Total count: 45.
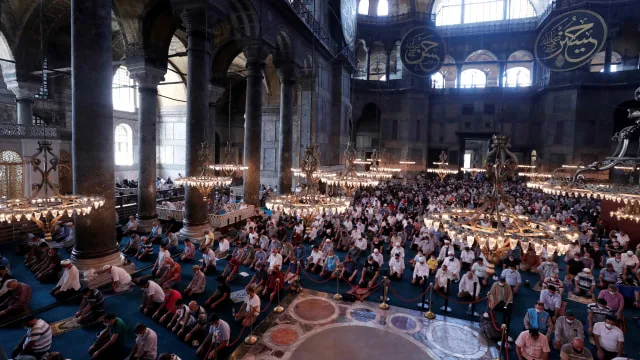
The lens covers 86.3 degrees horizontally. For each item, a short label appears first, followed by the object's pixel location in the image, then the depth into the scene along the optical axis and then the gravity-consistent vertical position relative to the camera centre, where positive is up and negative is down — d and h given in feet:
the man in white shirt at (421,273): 23.94 -7.74
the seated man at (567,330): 15.47 -7.47
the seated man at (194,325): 15.71 -7.82
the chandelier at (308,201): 17.97 -2.32
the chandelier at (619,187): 20.45 -1.36
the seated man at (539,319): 16.15 -7.30
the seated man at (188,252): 26.35 -7.42
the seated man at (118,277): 19.82 -7.22
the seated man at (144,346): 13.32 -7.51
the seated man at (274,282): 20.58 -7.51
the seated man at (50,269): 21.68 -7.50
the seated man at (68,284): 18.71 -7.25
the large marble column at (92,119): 18.45 +1.89
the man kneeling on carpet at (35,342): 13.56 -7.58
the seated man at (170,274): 21.72 -7.62
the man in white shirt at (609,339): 14.41 -7.37
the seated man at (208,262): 24.61 -7.64
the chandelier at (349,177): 26.25 -1.35
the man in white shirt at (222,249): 28.02 -7.55
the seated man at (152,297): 18.13 -7.57
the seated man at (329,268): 24.70 -7.81
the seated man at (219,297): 19.26 -8.01
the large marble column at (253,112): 36.60 +5.02
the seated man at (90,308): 17.02 -7.73
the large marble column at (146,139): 33.06 +1.53
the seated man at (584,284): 21.84 -7.55
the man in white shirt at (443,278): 21.84 -7.39
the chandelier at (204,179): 26.62 -1.77
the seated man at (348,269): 23.92 -7.70
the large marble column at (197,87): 27.63 +5.70
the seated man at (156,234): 30.47 -7.09
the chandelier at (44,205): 13.84 -2.28
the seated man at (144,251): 26.81 -7.62
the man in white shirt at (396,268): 24.86 -7.73
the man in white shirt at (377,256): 24.56 -6.87
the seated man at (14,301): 16.88 -7.52
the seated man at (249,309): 17.19 -7.76
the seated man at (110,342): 13.78 -7.70
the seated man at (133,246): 27.43 -7.35
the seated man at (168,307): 17.39 -7.76
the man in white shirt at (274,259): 22.80 -6.80
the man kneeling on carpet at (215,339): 14.55 -7.86
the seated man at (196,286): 20.81 -7.91
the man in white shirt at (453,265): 22.85 -6.84
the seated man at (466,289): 21.58 -7.92
